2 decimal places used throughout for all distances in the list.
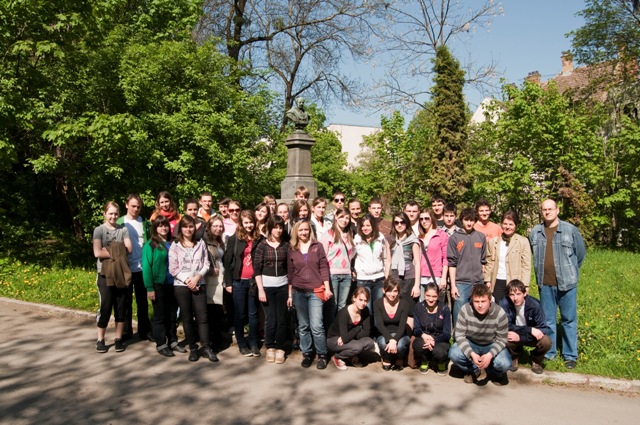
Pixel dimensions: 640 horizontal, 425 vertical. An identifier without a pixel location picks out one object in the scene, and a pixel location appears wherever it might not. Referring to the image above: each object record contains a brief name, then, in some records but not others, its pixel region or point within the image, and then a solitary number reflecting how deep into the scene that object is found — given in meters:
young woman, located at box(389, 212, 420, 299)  6.34
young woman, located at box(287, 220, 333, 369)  5.89
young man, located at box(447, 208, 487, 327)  6.26
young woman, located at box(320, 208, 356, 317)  6.22
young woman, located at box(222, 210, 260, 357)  6.22
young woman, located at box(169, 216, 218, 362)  6.01
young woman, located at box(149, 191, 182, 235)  6.97
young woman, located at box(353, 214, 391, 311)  6.32
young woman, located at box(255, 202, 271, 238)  6.27
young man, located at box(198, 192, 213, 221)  7.44
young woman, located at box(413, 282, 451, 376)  5.70
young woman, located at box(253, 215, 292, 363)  5.99
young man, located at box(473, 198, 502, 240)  6.75
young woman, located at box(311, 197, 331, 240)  6.78
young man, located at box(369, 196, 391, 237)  6.77
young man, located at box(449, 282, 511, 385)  5.31
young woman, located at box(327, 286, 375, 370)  5.83
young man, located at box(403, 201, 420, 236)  6.86
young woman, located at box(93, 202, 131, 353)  6.16
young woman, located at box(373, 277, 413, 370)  5.78
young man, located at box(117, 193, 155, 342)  6.57
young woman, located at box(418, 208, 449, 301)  6.42
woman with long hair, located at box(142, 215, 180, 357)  6.13
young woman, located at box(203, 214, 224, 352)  6.38
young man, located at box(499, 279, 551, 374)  5.57
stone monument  12.10
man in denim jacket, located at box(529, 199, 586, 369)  5.86
